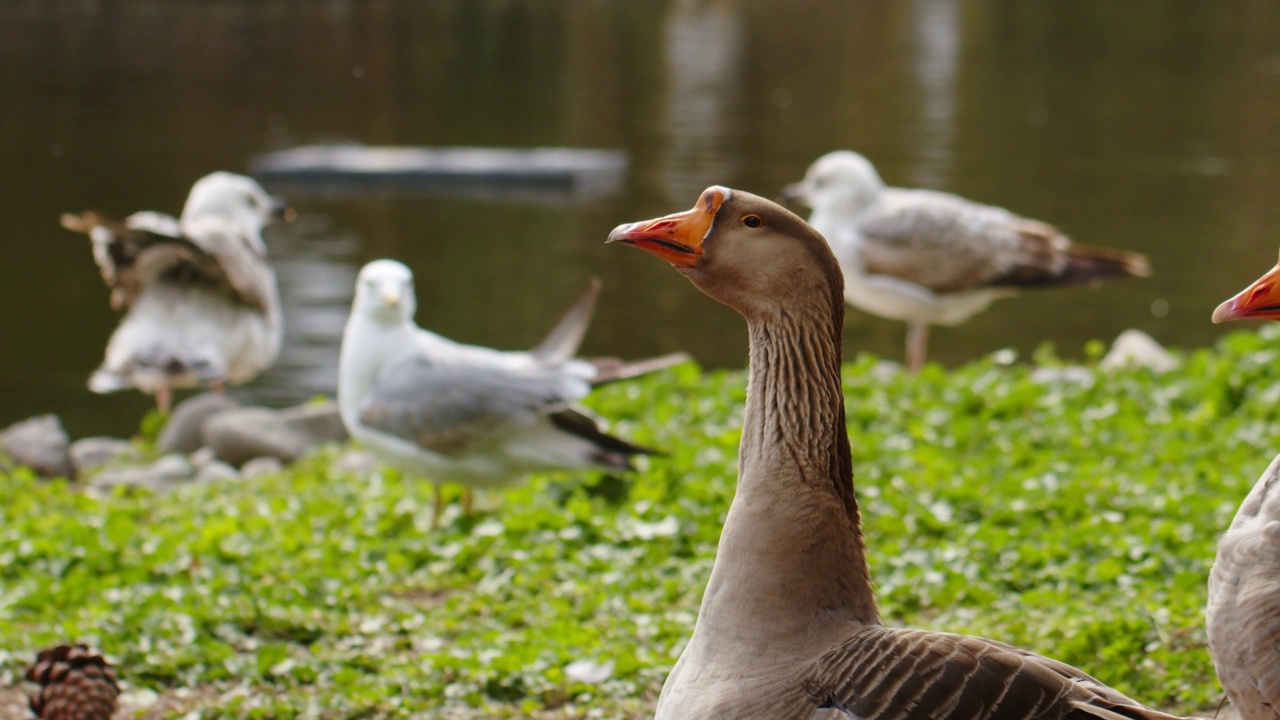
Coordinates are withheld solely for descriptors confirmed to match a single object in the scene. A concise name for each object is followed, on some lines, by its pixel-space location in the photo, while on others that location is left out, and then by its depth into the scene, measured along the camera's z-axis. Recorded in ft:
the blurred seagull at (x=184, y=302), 57.41
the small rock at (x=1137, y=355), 61.11
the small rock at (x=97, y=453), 62.69
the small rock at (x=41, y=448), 60.18
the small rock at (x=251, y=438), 62.44
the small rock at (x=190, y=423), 65.82
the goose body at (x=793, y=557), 18.40
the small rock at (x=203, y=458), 61.82
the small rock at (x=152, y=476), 57.47
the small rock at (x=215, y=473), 57.87
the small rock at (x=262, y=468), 58.74
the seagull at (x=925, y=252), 66.80
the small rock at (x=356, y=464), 56.54
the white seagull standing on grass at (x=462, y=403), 43.27
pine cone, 29.04
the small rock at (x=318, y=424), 65.10
